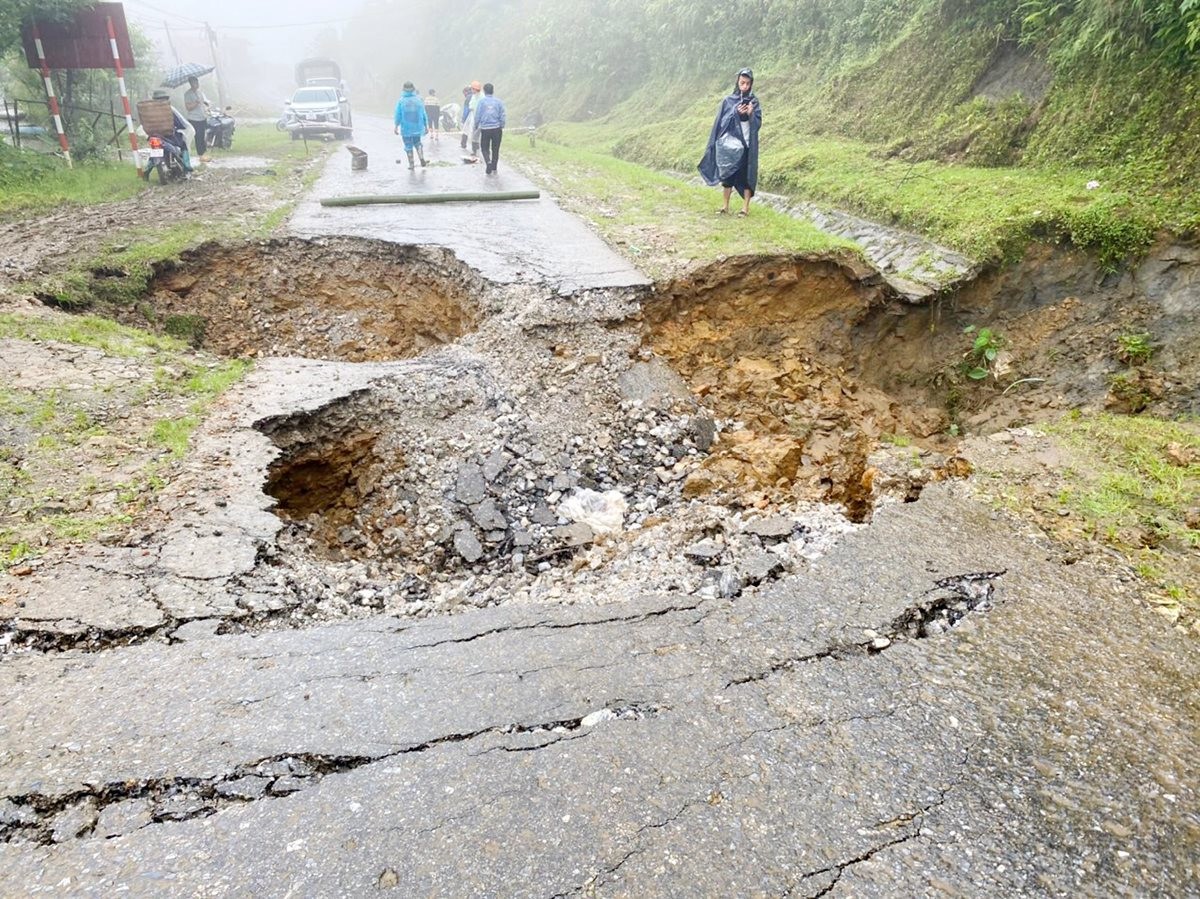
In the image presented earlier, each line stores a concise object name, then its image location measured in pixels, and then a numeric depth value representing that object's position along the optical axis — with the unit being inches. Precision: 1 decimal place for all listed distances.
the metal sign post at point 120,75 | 484.4
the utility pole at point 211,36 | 1624.0
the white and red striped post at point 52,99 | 486.3
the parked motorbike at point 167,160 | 496.7
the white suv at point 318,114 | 793.6
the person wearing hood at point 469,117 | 586.4
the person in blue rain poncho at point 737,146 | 329.1
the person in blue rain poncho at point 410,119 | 513.7
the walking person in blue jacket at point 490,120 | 498.9
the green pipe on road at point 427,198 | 412.5
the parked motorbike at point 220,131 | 721.0
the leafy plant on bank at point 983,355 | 264.1
